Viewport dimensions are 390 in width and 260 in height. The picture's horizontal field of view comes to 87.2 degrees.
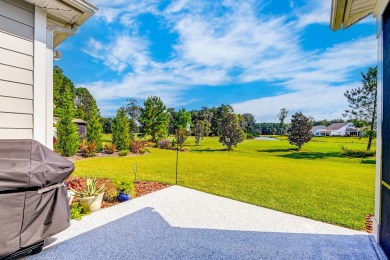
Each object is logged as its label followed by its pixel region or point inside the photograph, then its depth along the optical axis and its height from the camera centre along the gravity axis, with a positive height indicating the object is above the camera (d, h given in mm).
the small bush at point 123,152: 12789 -1524
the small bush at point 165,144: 17453 -1335
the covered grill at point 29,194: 1976 -697
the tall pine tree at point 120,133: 14023 -324
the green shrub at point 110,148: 13259 -1295
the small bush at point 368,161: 12075 -1902
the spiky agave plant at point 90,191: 3844 -1206
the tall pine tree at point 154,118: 17625 +902
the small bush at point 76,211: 3479 -1450
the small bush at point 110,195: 4434 -1468
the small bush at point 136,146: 13980 -1252
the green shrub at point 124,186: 4504 -1278
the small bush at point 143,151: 13953 -1544
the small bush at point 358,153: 13984 -1676
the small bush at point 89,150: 11934 -1274
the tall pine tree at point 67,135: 11297 -390
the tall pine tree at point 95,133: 13422 -321
